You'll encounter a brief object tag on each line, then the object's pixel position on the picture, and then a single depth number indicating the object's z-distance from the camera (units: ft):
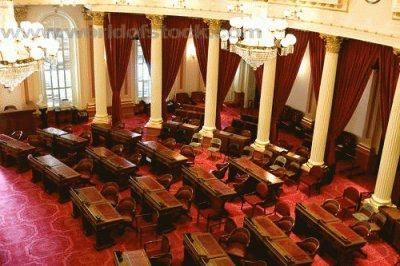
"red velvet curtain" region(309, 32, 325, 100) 36.52
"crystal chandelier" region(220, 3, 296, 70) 25.66
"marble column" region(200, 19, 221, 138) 41.91
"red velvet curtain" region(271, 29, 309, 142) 38.38
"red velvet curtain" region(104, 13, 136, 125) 47.65
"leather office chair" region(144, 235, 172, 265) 24.17
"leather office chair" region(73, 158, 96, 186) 35.88
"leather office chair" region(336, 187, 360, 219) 33.12
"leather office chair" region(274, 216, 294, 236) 28.19
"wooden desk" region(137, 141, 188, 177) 36.99
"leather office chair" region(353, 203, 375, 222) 30.97
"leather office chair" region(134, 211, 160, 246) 29.16
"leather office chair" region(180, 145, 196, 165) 39.65
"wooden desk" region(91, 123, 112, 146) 43.50
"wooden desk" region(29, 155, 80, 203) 33.17
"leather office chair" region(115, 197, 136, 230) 29.96
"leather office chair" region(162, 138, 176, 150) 41.34
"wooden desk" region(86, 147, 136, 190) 35.27
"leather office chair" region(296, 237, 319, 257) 25.75
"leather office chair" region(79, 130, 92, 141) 42.06
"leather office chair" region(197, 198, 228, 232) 30.81
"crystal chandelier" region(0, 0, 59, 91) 23.26
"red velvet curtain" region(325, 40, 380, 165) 32.77
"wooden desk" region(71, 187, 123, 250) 27.58
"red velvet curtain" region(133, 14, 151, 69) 47.37
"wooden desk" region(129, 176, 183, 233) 29.53
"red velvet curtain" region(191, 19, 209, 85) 44.83
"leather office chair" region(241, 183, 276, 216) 32.35
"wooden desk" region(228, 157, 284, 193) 33.58
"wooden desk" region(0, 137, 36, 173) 37.88
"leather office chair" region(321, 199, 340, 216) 30.76
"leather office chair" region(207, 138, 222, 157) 41.75
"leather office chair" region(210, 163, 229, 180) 35.94
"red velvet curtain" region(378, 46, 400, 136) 30.42
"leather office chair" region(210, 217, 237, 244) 27.40
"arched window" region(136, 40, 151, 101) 54.34
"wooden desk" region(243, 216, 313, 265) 24.61
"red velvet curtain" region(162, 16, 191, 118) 46.03
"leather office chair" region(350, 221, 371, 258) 27.99
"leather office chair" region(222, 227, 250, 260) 26.18
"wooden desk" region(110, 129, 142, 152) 41.83
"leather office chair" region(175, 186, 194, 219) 31.60
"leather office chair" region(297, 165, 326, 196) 36.39
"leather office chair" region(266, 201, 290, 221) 30.09
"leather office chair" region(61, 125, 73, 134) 43.71
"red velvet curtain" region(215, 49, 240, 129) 43.68
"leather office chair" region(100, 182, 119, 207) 31.83
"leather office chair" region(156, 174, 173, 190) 33.81
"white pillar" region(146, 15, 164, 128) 44.21
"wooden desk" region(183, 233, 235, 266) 24.11
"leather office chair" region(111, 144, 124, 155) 39.52
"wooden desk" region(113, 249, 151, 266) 23.35
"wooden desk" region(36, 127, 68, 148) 40.86
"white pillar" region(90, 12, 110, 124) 45.24
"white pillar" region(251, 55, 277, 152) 40.47
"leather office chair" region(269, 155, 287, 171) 38.02
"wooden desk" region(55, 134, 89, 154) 39.68
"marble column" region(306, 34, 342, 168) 34.31
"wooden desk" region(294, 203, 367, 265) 26.45
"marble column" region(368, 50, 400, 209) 30.02
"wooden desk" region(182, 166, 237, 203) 31.37
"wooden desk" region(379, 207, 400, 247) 29.71
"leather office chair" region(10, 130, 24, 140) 42.17
